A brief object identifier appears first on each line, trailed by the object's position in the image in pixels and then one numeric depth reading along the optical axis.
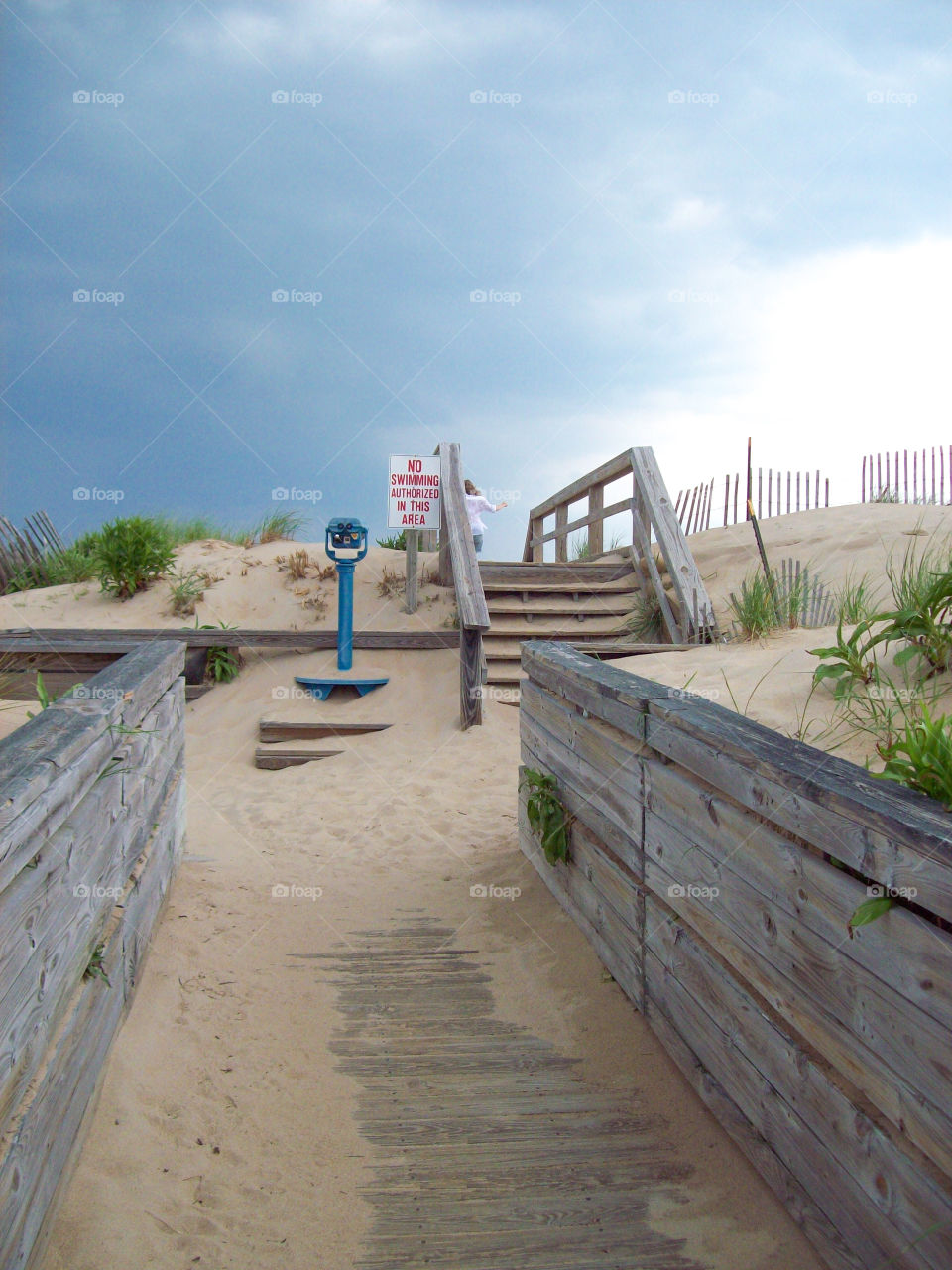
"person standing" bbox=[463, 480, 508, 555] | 11.12
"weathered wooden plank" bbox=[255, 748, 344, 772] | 7.06
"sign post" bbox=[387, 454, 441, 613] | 8.85
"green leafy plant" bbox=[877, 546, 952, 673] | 3.60
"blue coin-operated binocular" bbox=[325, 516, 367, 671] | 7.73
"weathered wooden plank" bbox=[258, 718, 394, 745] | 7.36
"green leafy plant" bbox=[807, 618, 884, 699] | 3.78
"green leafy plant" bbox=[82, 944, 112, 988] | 2.30
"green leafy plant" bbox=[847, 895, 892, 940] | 1.62
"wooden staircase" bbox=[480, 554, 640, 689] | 8.13
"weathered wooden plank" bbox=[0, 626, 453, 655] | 8.06
